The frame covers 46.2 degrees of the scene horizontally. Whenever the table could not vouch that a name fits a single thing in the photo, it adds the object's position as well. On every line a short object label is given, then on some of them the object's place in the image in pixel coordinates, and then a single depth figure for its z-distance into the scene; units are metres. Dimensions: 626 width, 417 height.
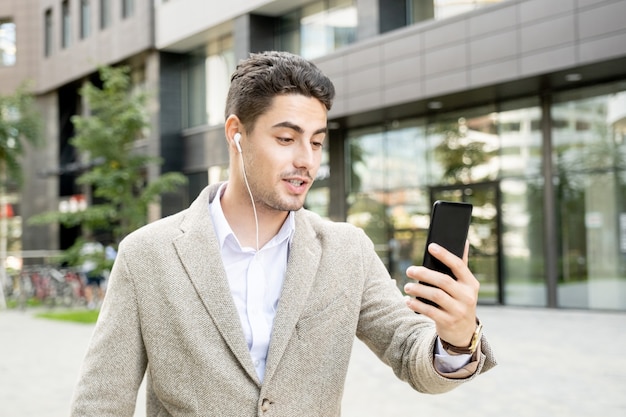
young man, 1.94
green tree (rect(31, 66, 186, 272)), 17.97
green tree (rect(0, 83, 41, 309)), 24.42
